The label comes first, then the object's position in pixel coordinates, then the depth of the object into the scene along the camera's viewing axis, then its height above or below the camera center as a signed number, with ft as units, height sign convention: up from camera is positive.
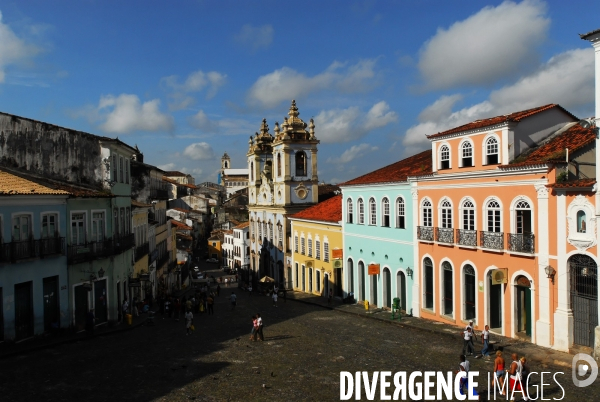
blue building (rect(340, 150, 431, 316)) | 98.48 -7.22
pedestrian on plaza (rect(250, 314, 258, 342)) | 77.05 -17.46
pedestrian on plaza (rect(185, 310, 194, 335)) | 85.40 -17.68
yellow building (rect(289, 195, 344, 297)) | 129.90 -12.42
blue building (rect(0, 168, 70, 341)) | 72.33 -7.02
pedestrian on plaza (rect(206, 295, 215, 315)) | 110.07 -19.51
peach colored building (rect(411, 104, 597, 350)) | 66.95 -4.24
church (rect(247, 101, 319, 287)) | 177.78 +2.83
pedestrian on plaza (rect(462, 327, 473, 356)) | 65.77 -16.61
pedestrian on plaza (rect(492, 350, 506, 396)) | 50.60 -15.25
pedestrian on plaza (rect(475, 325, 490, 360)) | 66.13 -17.01
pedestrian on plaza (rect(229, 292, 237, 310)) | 122.11 -21.12
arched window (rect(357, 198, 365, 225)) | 115.85 -3.11
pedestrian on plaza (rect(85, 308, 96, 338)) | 82.79 -17.05
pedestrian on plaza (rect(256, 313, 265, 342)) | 76.74 -17.05
